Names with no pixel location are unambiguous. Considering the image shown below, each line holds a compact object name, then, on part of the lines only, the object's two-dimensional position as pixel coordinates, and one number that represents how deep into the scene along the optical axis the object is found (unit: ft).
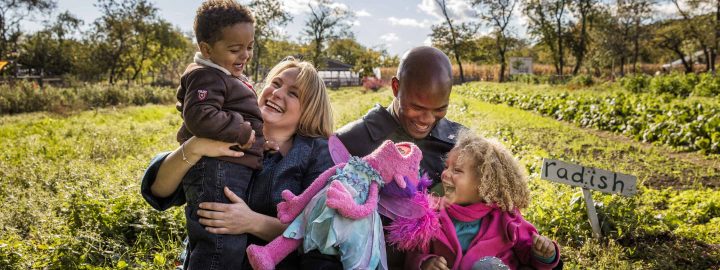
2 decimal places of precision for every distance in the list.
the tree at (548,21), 163.63
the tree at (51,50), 140.97
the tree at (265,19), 132.16
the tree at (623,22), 138.41
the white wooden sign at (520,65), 165.58
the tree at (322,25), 142.61
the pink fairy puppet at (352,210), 6.70
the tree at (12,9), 120.37
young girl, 8.15
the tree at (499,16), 167.73
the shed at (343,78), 156.15
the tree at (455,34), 165.17
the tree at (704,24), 112.68
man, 9.52
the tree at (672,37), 135.37
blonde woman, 7.70
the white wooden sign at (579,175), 13.62
